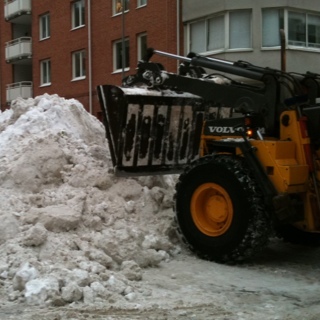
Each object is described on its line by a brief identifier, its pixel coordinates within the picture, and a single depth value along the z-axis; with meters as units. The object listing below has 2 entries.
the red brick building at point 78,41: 22.97
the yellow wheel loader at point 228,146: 6.26
